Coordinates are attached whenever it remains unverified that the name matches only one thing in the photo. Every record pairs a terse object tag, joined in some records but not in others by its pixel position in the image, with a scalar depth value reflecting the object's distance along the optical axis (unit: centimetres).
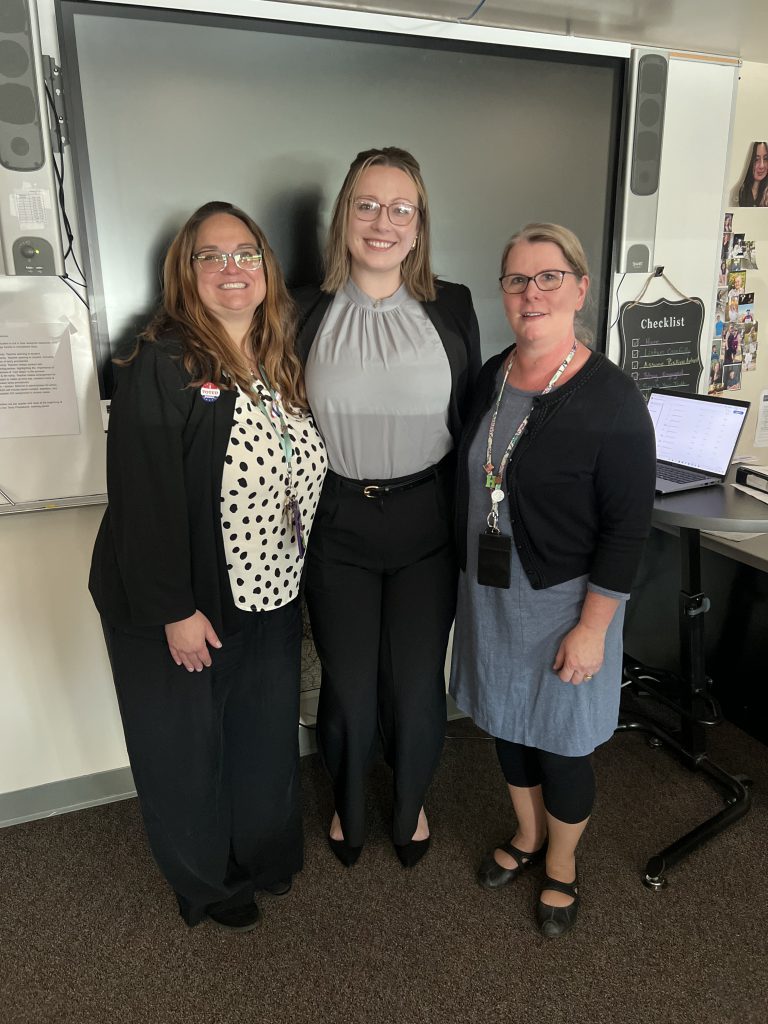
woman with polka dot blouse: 137
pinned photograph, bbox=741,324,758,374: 269
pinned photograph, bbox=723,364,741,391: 269
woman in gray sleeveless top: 155
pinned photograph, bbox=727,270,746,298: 261
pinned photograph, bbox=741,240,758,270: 261
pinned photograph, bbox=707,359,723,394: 265
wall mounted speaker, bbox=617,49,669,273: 212
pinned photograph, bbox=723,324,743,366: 264
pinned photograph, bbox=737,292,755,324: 265
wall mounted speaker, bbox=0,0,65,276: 154
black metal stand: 196
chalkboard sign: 233
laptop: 196
